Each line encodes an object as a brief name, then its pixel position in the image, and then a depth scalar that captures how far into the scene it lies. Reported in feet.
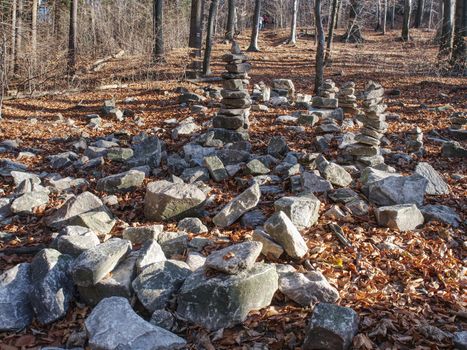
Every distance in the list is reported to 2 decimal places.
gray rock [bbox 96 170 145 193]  21.59
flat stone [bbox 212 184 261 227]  17.80
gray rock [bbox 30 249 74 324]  12.53
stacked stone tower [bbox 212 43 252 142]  29.94
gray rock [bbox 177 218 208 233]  17.13
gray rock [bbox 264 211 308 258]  14.40
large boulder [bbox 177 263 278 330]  11.68
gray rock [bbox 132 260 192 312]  12.39
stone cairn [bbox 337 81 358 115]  38.40
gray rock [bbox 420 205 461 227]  17.62
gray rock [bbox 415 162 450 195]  20.81
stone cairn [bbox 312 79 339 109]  37.99
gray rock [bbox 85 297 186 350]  10.50
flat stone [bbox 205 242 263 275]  12.00
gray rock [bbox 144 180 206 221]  18.02
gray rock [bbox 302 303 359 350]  10.40
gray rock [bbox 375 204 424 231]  16.98
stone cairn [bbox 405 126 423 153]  27.86
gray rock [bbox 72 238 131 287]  12.75
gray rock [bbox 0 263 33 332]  12.32
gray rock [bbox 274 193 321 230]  16.88
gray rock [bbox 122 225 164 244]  16.05
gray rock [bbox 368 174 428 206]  18.98
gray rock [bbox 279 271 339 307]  12.39
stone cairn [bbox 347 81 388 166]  24.57
